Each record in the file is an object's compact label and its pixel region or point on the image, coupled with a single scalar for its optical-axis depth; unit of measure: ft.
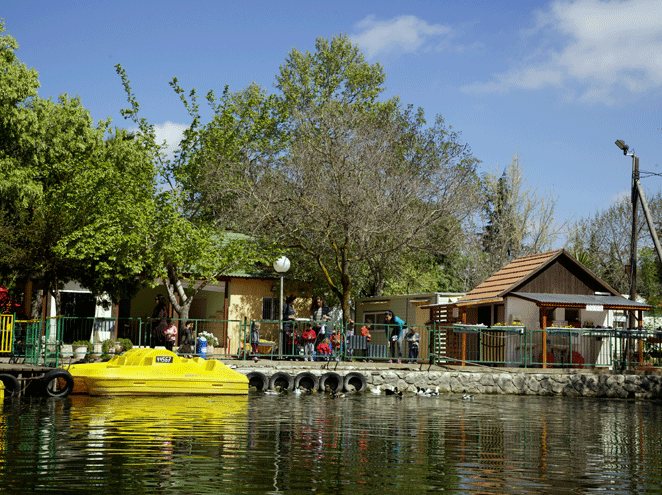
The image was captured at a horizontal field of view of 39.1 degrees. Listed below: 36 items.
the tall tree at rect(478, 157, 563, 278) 187.73
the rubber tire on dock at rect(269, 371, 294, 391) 85.46
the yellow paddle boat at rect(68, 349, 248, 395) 73.10
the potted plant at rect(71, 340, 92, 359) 89.38
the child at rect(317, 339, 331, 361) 93.04
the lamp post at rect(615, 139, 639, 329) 103.86
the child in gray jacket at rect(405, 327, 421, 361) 103.91
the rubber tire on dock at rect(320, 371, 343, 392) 86.94
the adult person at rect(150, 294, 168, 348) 86.74
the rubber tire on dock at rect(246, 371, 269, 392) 85.05
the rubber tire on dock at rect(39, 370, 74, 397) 72.90
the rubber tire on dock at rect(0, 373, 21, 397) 72.64
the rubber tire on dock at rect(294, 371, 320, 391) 86.33
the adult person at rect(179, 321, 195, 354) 88.28
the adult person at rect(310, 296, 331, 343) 94.18
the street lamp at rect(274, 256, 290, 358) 90.68
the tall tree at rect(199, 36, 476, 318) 114.73
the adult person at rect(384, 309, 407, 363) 95.44
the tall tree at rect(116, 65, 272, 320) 105.91
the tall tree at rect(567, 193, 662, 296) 201.98
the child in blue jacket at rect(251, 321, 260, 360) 94.43
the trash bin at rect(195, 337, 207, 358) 89.74
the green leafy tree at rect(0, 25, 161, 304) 99.76
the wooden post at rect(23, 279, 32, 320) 121.36
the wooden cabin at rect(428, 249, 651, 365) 97.60
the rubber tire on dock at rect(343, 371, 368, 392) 87.25
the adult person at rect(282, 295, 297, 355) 93.66
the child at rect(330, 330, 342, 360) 93.66
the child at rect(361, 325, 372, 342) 95.76
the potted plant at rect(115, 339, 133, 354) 96.57
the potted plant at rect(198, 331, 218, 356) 101.94
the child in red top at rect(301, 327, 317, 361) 92.17
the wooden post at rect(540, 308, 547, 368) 95.14
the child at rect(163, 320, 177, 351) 86.69
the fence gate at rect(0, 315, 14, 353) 84.33
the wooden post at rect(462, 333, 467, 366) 95.71
